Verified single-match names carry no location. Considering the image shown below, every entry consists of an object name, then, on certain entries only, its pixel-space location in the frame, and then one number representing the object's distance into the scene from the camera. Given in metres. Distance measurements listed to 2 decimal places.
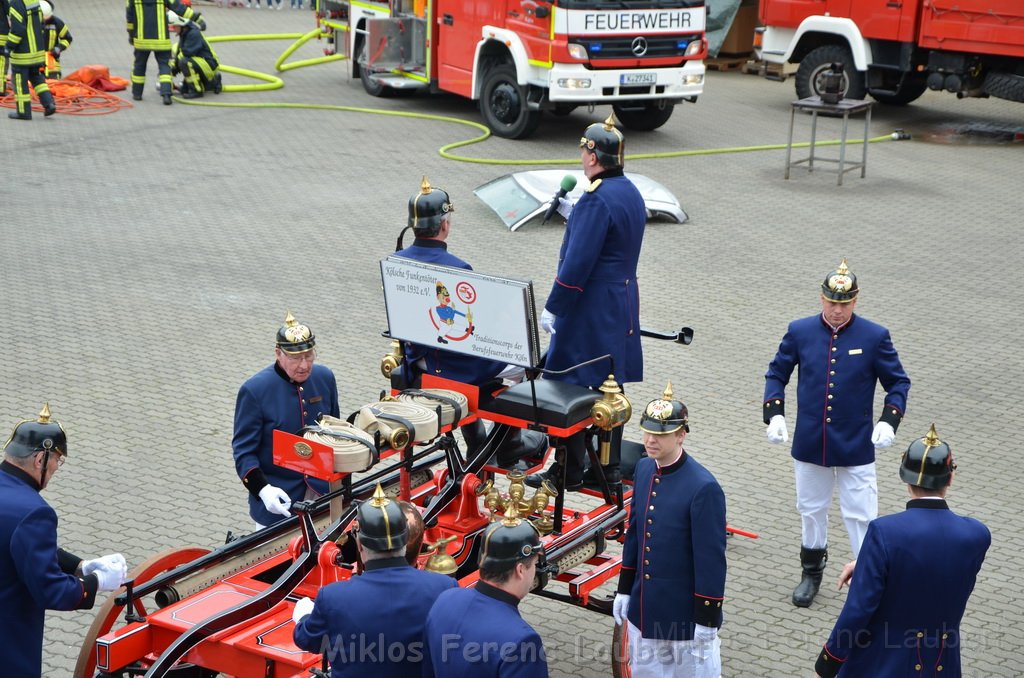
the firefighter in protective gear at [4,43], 18.12
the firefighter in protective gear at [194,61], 18.80
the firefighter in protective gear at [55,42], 19.02
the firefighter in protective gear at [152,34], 18.41
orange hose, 18.41
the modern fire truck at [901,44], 17.31
